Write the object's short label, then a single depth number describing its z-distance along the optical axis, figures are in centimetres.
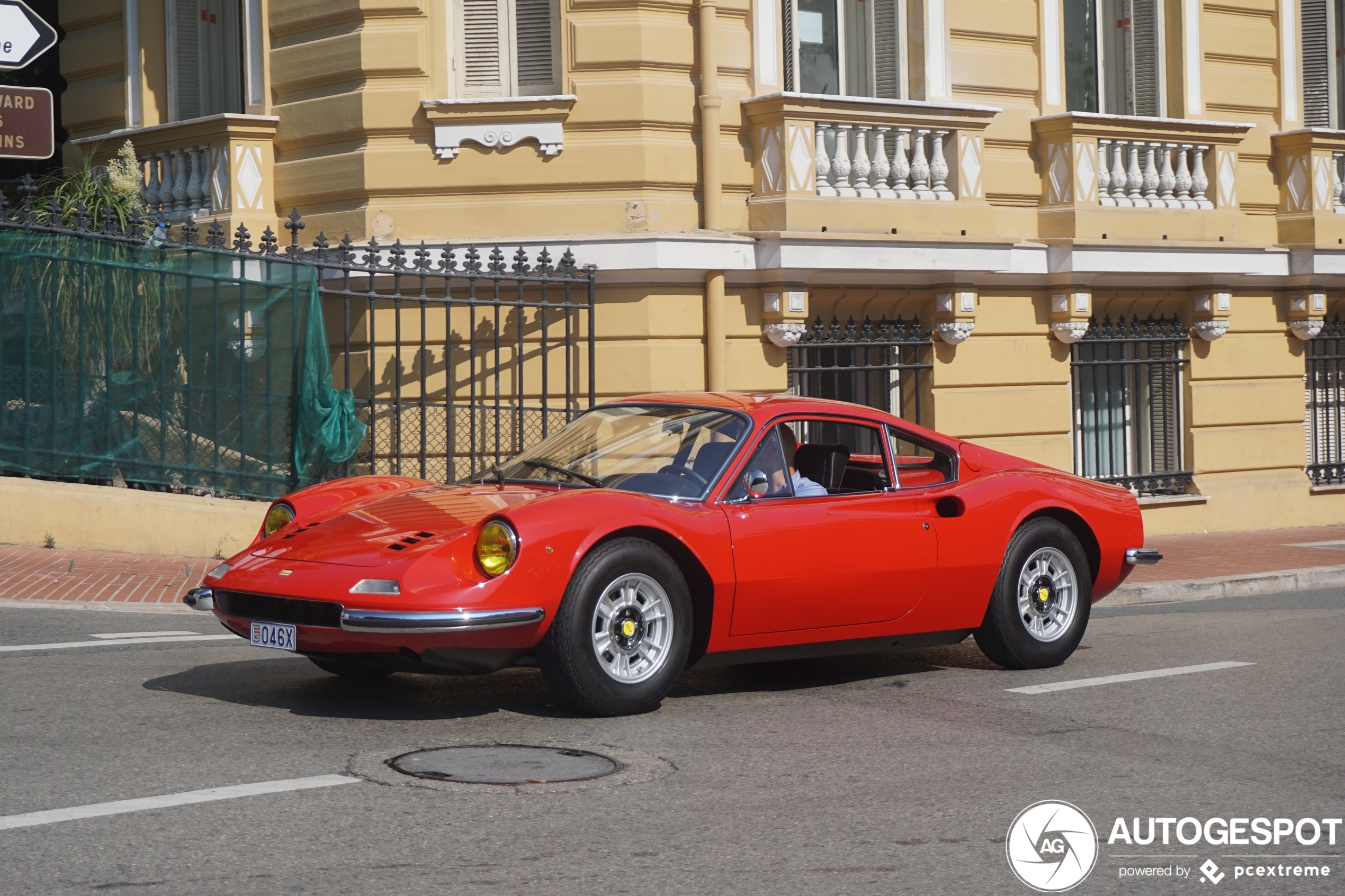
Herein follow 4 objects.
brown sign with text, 839
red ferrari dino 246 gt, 647
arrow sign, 844
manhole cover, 564
